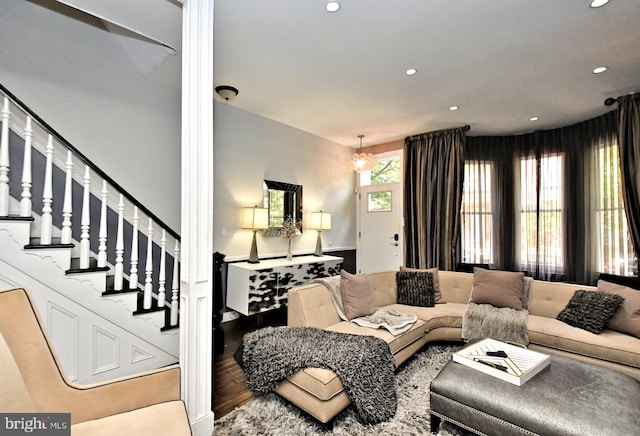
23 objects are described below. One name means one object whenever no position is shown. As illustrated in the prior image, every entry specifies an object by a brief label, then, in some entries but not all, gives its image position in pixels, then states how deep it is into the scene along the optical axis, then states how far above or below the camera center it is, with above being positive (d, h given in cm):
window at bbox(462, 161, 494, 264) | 471 +15
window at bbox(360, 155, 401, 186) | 526 +94
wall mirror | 417 +32
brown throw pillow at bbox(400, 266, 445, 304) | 332 -70
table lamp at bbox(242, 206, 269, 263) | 374 +4
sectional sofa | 179 -90
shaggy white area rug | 175 -122
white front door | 514 -8
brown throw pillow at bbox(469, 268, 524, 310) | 300 -68
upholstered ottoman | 137 -90
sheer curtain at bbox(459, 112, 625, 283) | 389 +33
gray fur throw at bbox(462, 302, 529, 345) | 258 -91
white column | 167 +5
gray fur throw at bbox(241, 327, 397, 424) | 181 -89
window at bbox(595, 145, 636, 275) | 358 +3
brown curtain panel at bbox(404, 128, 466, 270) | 455 +43
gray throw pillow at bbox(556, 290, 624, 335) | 244 -74
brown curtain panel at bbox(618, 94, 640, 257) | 315 +71
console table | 335 -69
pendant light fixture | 469 +98
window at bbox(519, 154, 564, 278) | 428 +12
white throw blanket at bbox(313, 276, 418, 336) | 248 -84
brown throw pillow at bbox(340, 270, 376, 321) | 270 -67
